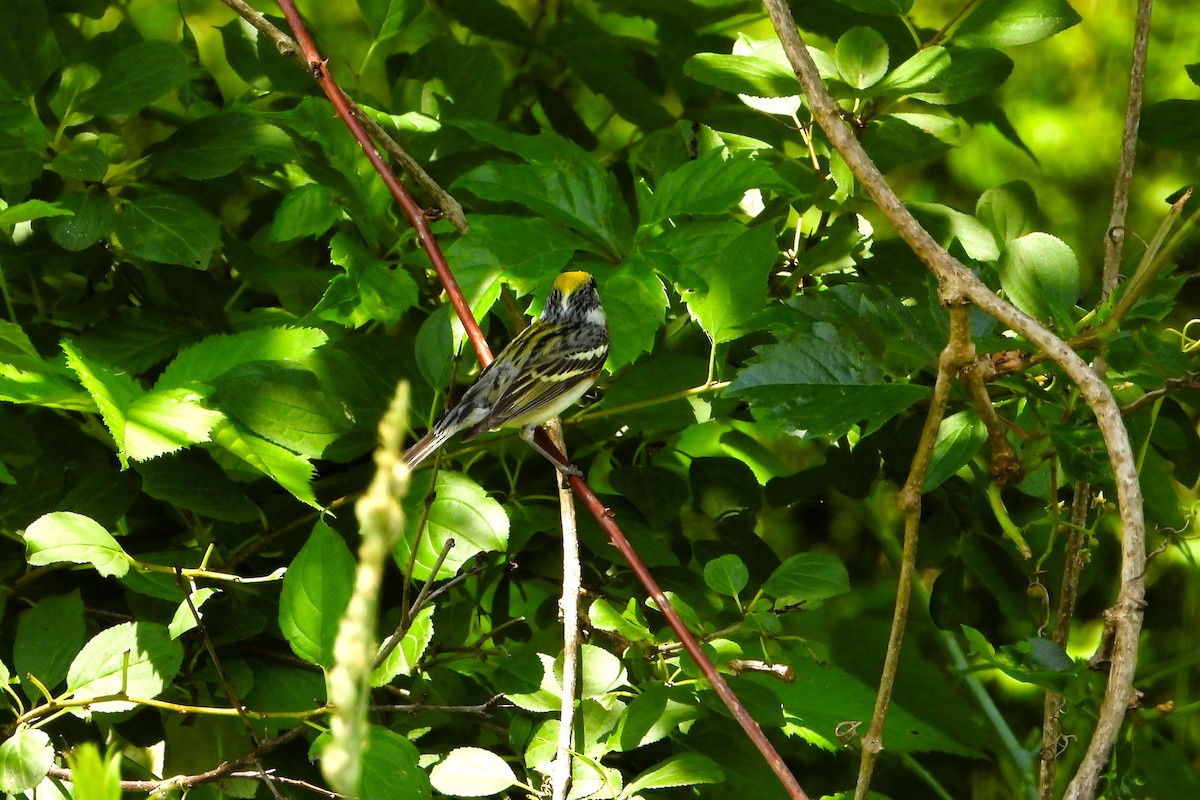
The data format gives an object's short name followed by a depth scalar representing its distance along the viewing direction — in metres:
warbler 6.54
